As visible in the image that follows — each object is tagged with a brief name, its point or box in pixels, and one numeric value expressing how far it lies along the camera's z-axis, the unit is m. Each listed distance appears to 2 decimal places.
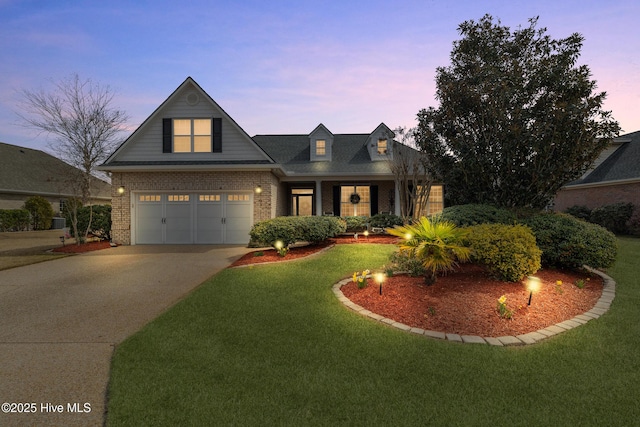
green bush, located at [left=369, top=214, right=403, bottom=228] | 14.77
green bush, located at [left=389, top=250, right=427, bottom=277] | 6.43
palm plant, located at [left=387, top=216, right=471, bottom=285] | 5.44
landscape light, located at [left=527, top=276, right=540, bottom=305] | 4.88
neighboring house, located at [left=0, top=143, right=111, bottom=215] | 22.28
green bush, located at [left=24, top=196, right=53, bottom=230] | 22.30
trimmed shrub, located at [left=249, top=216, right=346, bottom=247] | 9.73
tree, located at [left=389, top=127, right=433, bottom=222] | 12.98
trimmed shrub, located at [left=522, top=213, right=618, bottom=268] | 6.39
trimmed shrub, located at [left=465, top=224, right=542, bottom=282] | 5.61
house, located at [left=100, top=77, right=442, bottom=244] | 13.64
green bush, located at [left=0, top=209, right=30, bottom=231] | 20.39
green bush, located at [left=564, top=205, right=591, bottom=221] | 18.52
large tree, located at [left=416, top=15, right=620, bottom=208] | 7.91
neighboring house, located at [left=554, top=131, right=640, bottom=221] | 17.16
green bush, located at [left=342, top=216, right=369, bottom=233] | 15.46
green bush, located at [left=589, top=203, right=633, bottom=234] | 16.50
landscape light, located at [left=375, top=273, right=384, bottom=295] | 5.38
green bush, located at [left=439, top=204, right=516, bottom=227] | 7.69
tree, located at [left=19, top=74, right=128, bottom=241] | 14.65
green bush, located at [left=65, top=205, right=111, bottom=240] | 14.12
